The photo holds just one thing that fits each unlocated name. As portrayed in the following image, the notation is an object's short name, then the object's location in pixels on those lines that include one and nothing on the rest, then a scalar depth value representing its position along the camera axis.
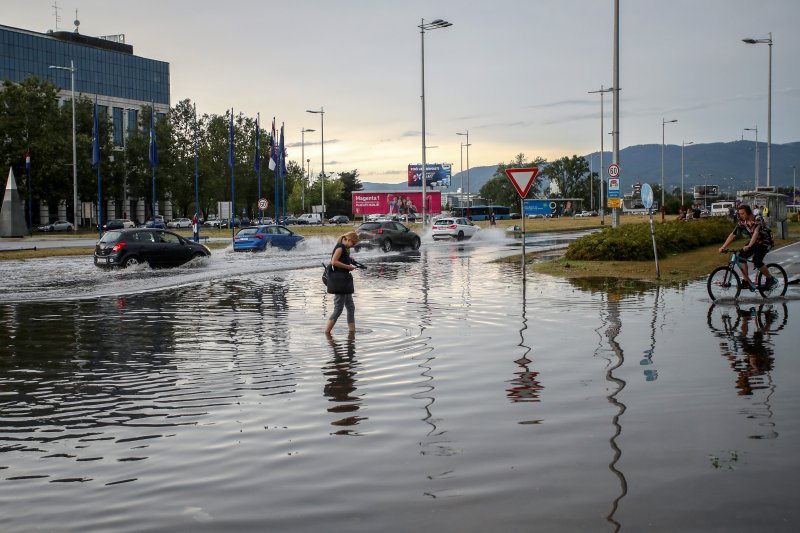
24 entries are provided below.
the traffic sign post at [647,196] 23.11
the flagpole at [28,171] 65.93
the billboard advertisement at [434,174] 156.62
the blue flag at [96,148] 52.47
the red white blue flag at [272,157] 59.62
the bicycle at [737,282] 17.06
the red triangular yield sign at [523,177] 23.91
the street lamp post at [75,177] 69.32
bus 122.81
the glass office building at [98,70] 117.12
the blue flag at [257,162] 56.82
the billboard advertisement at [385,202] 127.62
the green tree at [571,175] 188.62
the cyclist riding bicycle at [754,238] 16.75
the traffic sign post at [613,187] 28.20
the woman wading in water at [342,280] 13.38
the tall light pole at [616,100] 31.62
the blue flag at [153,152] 53.75
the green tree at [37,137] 78.81
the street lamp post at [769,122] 51.48
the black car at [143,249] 29.04
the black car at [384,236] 41.91
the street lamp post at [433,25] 51.70
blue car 40.06
